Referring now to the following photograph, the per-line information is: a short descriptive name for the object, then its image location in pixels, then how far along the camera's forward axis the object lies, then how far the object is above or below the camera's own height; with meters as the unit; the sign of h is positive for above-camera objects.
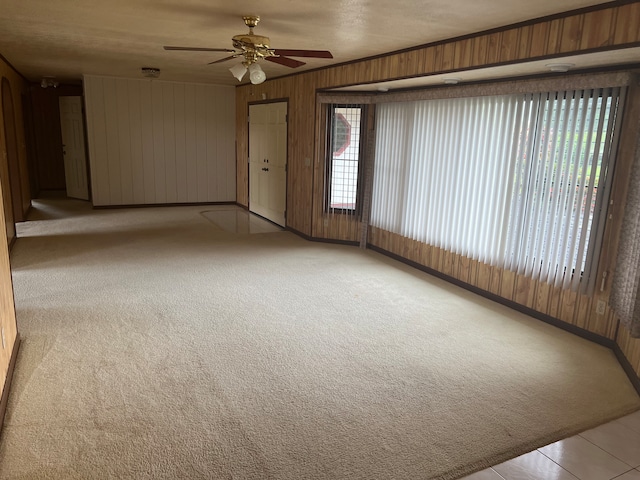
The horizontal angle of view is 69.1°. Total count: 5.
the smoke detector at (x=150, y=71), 6.61 +0.94
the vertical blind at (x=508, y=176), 3.54 -0.23
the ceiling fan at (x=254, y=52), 3.43 +0.68
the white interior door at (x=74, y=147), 9.30 -0.22
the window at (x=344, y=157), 6.04 -0.15
